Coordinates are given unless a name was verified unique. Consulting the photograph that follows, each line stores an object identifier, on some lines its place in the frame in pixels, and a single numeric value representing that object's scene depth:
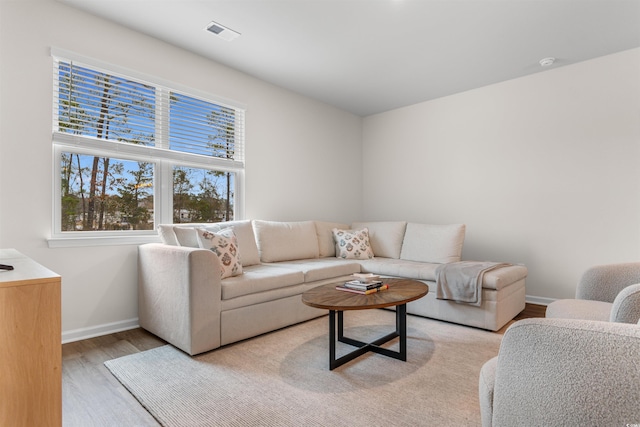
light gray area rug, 1.63
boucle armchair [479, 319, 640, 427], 0.69
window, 2.67
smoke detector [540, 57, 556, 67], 3.45
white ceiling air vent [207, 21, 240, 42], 2.84
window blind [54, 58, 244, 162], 2.66
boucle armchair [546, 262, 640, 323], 1.68
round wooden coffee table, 2.03
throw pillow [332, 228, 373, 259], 4.10
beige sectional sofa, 2.37
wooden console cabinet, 1.04
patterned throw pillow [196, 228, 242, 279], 2.73
